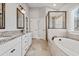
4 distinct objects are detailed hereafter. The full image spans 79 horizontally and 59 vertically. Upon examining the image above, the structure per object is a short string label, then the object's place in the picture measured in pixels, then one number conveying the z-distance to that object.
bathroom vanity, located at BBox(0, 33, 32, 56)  0.56
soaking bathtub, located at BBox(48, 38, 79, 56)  1.29
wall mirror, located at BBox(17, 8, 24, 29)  1.53
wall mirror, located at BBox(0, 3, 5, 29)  0.98
